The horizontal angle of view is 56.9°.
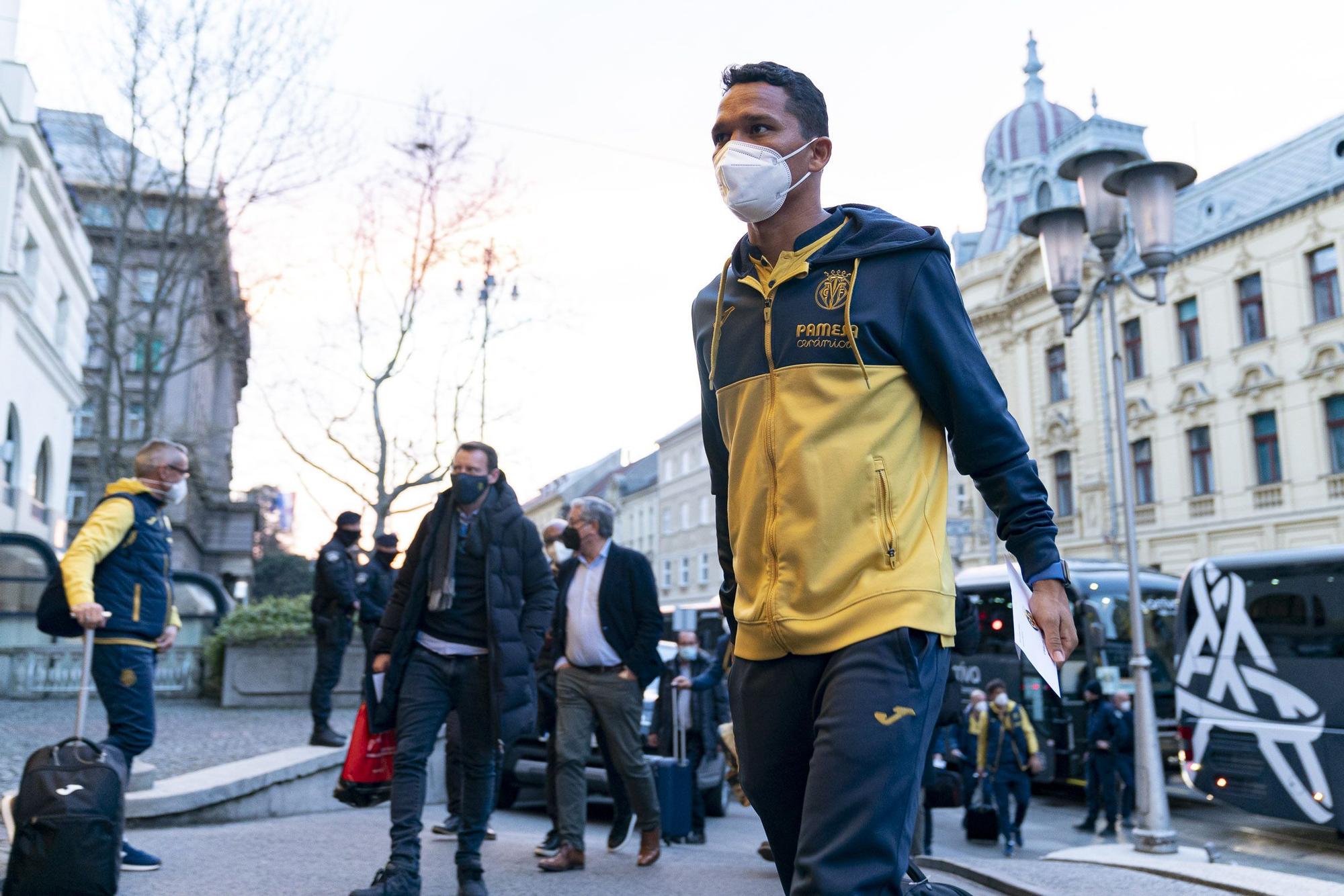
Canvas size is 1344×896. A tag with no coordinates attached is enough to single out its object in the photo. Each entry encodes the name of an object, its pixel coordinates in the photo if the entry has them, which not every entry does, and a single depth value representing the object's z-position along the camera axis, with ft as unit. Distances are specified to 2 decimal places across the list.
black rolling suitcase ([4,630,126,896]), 14.96
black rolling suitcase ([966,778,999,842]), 41.01
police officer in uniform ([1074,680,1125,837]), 44.27
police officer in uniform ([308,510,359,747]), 34.88
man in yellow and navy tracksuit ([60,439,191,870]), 17.87
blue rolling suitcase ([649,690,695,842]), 25.94
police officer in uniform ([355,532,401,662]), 35.88
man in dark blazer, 22.89
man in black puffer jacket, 17.80
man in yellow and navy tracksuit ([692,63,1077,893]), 7.28
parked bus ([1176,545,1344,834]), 38.99
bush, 51.42
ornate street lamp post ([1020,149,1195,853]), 28.89
